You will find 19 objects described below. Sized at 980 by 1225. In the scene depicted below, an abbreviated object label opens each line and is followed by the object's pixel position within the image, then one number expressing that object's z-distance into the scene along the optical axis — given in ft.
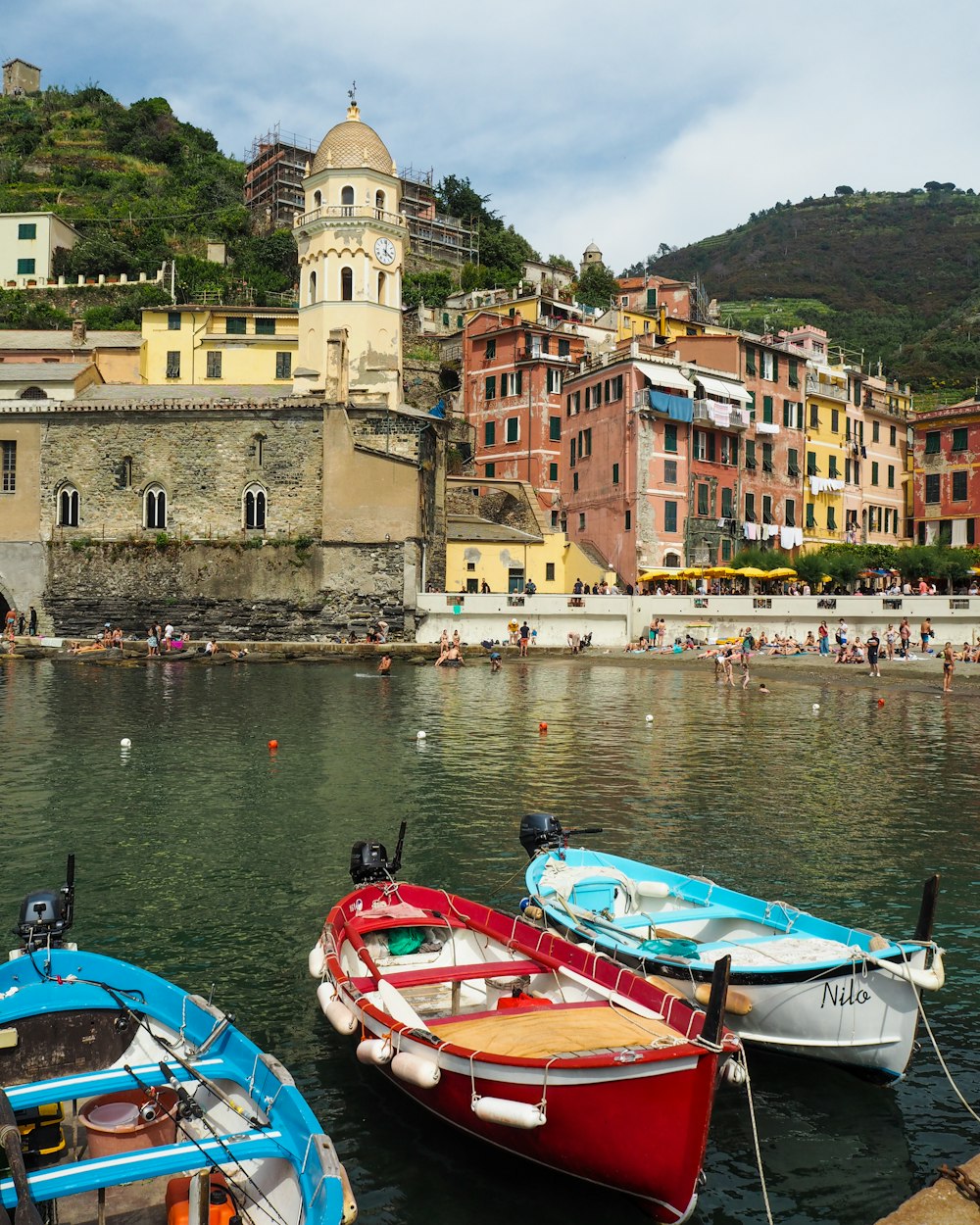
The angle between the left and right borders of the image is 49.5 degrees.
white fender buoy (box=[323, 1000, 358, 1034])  26.84
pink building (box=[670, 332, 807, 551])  201.57
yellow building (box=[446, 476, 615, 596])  191.21
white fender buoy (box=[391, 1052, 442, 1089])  23.22
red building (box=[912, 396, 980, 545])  213.66
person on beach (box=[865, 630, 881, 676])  136.70
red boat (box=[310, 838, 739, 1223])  20.85
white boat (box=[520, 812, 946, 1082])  26.71
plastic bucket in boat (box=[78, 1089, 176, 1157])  20.66
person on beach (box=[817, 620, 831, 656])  157.28
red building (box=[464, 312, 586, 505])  222.07
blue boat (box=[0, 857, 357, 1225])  18.60
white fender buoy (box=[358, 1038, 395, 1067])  24.44
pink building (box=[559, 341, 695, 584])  186.91
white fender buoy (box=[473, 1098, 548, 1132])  21.52
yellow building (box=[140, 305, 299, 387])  207.82
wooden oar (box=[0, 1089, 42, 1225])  17.12
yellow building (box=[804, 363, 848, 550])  219.20
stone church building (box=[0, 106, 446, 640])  173.58
